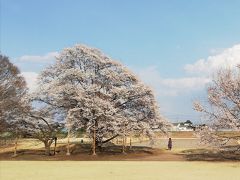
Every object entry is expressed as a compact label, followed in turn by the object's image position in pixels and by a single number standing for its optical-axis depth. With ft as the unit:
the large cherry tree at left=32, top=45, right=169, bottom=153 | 74.96
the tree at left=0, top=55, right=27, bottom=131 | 79.04
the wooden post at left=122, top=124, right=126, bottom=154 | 76.09
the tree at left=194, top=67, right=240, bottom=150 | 67.57
